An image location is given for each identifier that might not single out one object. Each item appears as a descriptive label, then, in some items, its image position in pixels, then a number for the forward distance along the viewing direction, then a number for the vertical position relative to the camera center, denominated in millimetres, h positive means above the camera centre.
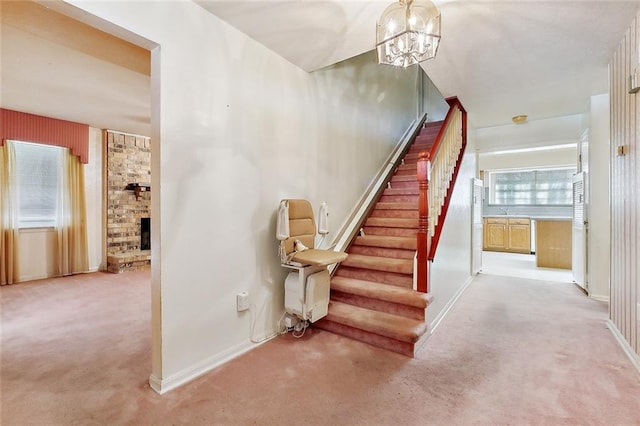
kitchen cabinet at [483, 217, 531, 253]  7582 -647
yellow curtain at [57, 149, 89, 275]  4828 -90
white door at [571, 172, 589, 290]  4125 -334
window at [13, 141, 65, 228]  4520 +509
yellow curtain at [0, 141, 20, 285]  4246 -59
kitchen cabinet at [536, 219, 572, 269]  5594 -659
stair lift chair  2492 -453
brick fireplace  5352 +236
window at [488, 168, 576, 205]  7742 +644
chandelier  1554 +979
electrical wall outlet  2328 -705
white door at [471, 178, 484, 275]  4702 -255
